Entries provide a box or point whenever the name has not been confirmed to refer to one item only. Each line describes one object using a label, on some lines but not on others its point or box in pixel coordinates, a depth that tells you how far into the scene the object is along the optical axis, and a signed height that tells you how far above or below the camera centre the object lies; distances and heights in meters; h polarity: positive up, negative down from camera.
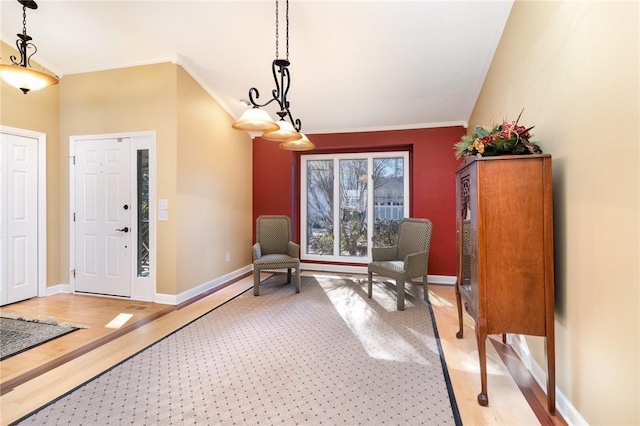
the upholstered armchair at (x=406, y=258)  3.54 -0.57
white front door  3.83 -0.03
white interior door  3.54 -0.03
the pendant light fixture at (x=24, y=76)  2.34 +1.13
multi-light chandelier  2.44 +0.79
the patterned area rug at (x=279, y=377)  1.74 -1.15
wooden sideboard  1.74 -0.22
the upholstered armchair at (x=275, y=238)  4.54 -0.37
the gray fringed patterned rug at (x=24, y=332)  2.52 -1.10
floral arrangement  1.84 +0.44
